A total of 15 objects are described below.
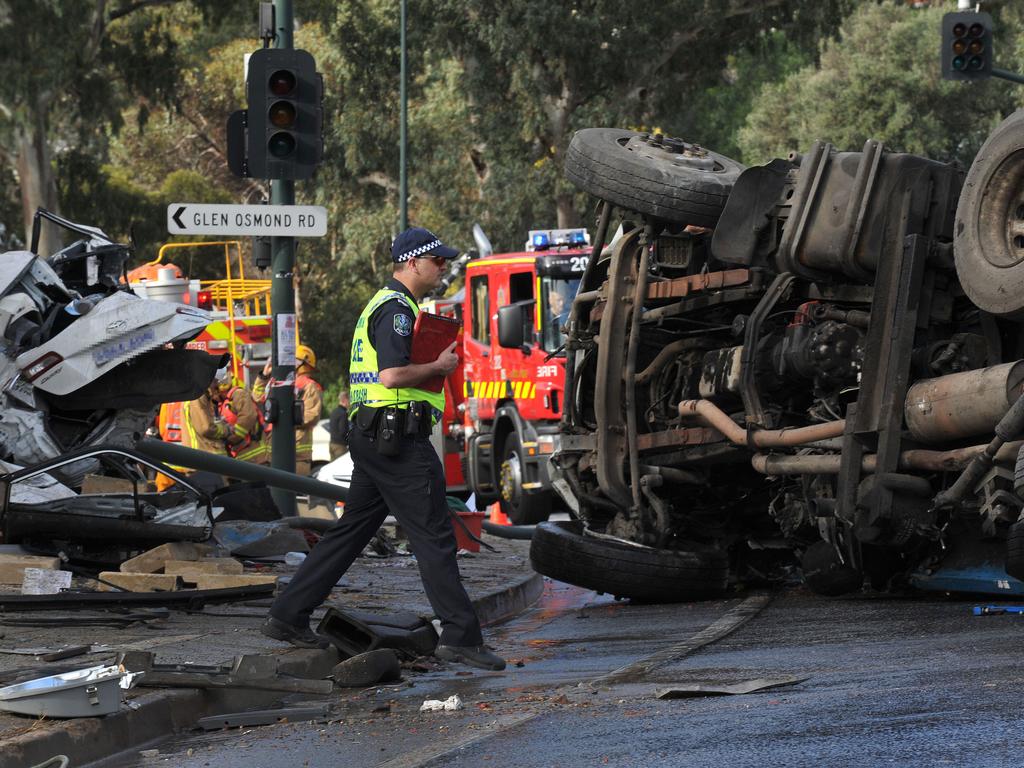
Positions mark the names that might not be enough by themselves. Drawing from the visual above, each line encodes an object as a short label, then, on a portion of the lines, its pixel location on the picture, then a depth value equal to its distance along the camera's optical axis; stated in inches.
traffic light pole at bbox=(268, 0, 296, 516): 991.6
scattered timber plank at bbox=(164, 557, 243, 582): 708.0
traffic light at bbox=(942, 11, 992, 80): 1605.6
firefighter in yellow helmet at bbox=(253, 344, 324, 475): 1267.2
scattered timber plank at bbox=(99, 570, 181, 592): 679.1
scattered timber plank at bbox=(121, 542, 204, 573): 710.5
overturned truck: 603.5
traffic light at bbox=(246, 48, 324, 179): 935.7
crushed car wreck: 730.8
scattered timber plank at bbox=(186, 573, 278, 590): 690.8
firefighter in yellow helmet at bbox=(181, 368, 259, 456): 1180.5
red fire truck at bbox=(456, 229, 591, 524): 1354.6
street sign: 930.7
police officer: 573.9
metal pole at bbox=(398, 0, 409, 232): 2292.1
